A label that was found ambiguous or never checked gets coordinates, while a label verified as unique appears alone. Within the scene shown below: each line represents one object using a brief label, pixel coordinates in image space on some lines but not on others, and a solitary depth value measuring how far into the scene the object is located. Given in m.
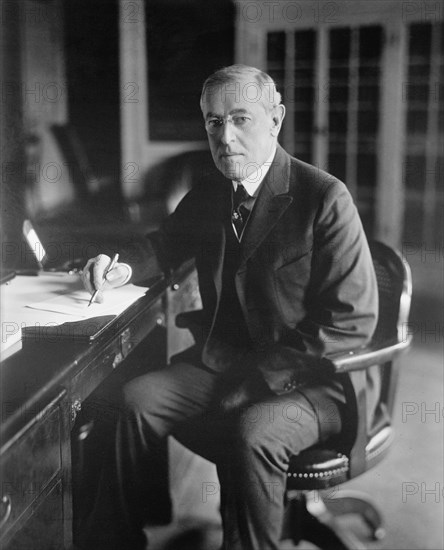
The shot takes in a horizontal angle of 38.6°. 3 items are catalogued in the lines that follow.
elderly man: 1.17
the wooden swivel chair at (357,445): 1.20
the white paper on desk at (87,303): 1.18
